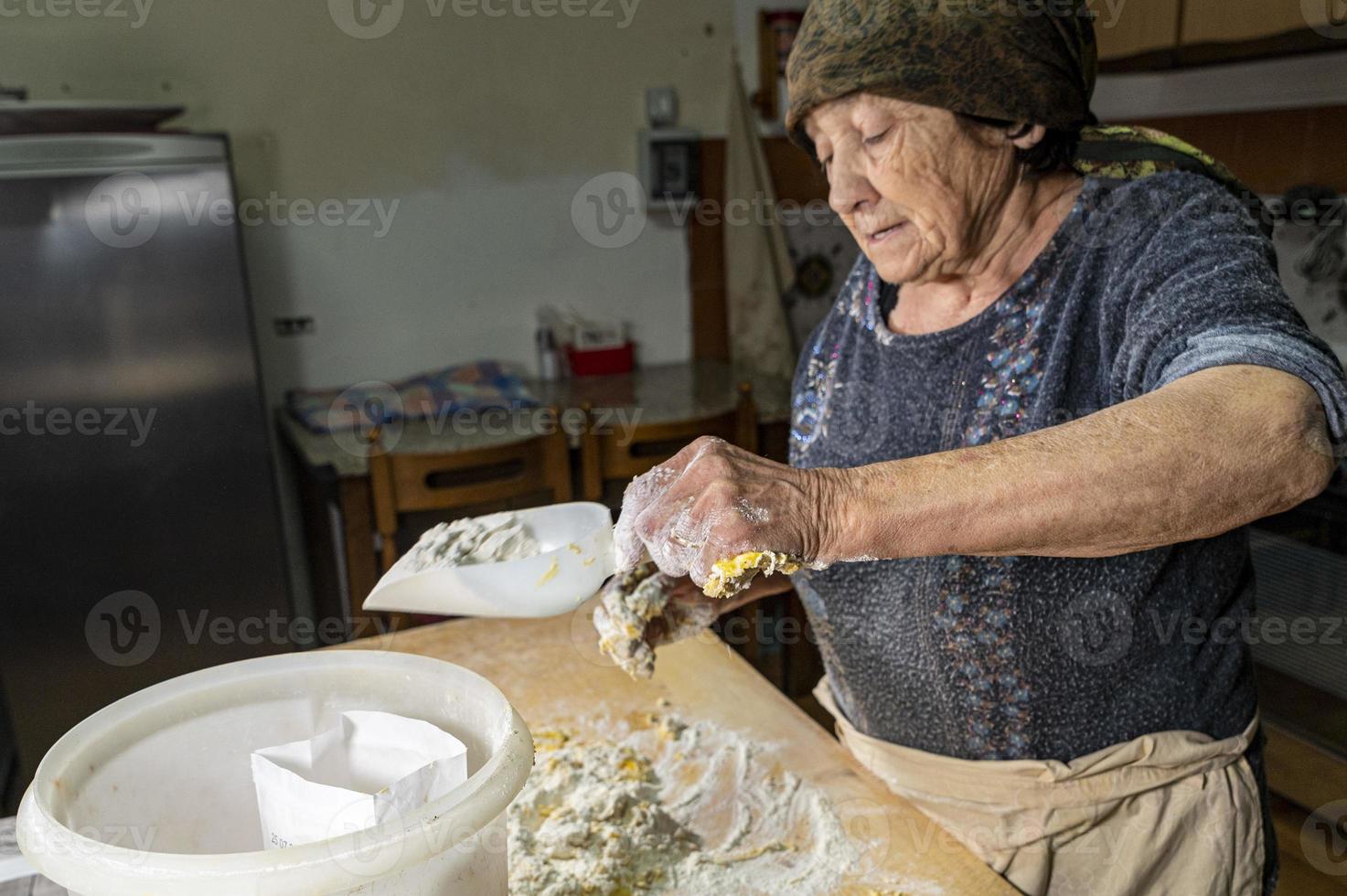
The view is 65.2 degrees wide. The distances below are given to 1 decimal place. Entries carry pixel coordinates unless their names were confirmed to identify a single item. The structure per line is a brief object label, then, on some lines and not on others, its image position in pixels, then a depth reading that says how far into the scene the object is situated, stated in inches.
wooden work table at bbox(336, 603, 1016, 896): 39.6
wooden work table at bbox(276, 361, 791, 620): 100.3
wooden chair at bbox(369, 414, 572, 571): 94.5
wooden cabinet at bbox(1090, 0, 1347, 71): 92.4
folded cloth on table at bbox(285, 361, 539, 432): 117.7
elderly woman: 42.2
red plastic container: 139.1
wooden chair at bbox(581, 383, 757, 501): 100.9
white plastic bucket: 26.1
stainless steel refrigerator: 96.0
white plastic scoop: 37.8
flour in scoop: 38.4
